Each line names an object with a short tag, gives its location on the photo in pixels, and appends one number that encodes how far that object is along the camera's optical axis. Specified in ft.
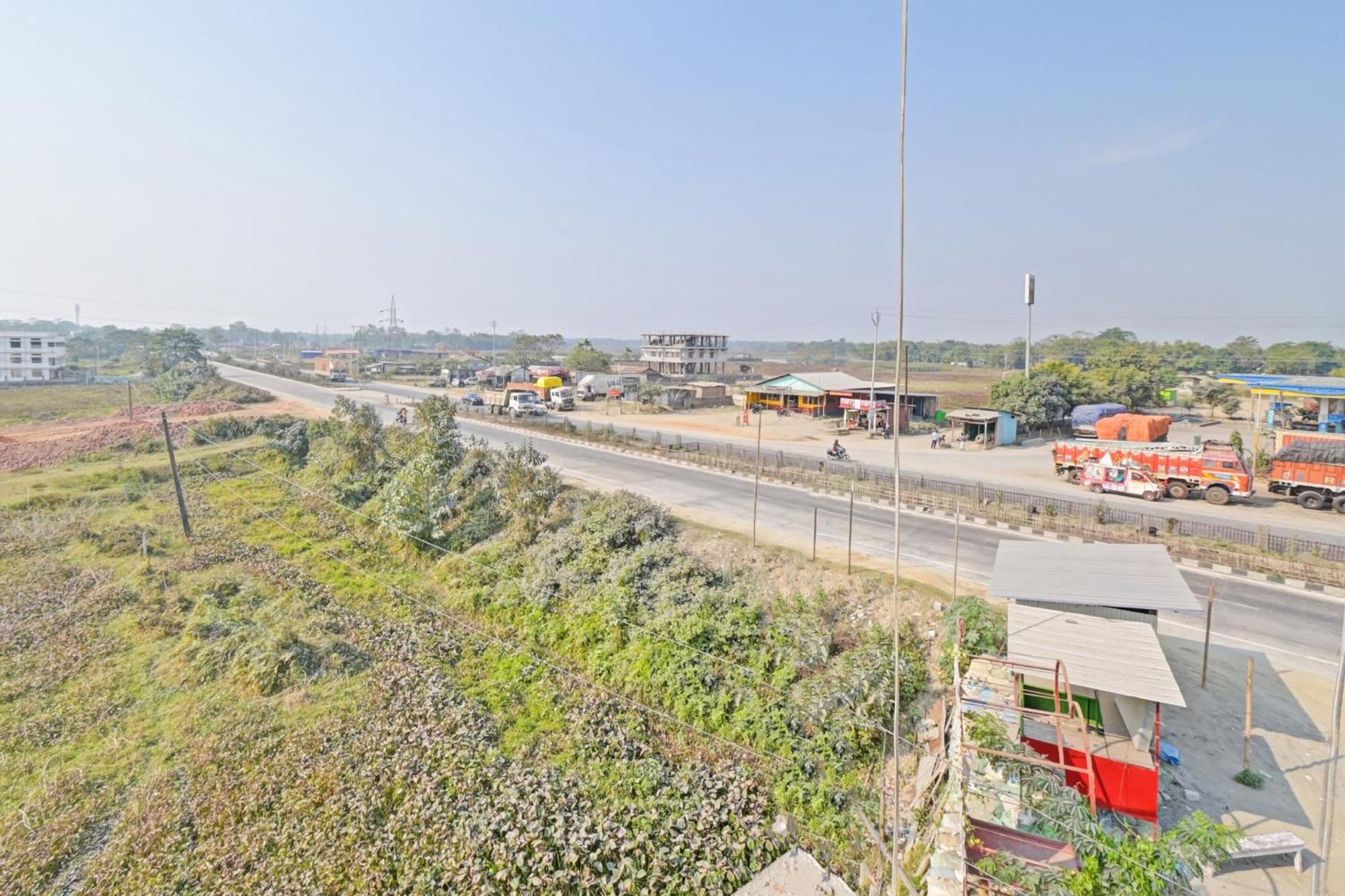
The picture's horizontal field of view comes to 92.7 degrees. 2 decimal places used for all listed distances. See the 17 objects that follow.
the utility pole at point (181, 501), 79.97
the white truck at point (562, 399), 191.52
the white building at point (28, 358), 283.18
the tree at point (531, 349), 383.04
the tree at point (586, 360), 328.90
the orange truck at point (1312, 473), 78.84
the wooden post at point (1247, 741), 32.01
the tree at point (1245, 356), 315.37
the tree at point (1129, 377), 166.20
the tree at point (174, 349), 315.78
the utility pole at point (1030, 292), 174.91
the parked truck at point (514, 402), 173.17
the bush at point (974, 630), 39.60
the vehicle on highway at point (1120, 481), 84.99
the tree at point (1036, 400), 141.49
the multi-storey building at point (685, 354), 314.35
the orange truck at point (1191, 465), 81.41
